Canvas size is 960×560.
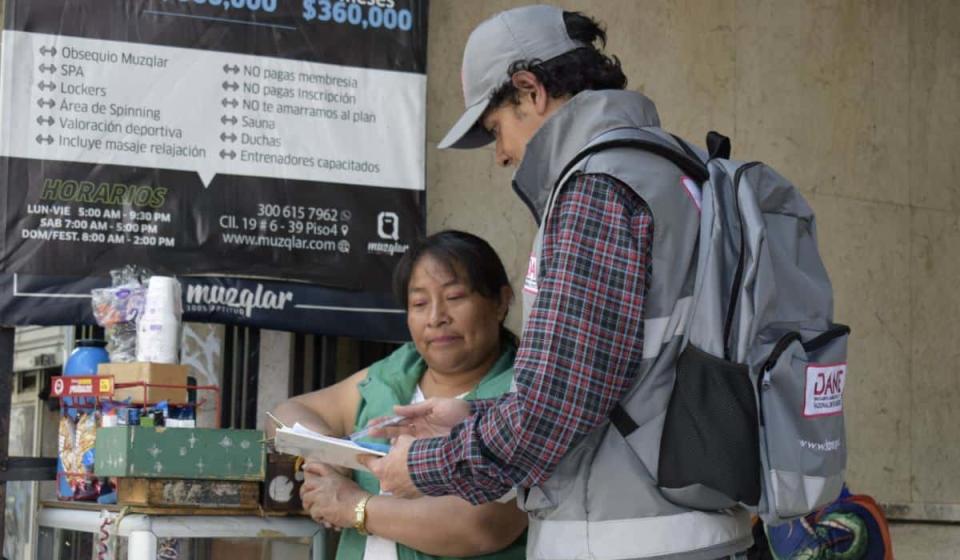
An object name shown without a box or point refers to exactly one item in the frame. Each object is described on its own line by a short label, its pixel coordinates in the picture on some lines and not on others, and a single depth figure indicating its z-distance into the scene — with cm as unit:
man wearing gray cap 207
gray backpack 206
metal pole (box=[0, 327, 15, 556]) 358
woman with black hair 293
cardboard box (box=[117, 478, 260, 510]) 304
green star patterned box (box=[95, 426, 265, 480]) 301
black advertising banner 368
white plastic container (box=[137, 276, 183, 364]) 334
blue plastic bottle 345
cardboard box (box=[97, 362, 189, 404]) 325
